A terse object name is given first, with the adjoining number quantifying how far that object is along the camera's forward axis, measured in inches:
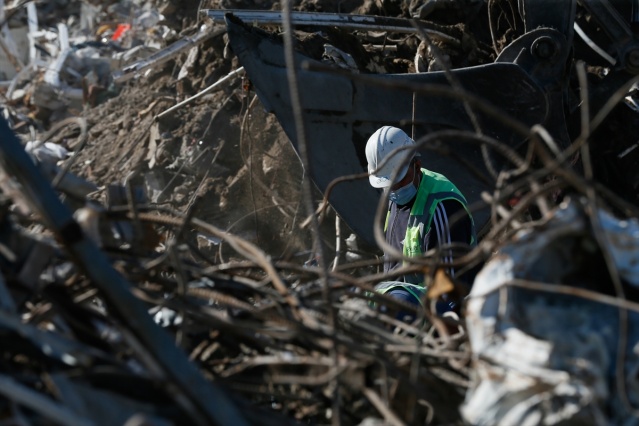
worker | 412.2
